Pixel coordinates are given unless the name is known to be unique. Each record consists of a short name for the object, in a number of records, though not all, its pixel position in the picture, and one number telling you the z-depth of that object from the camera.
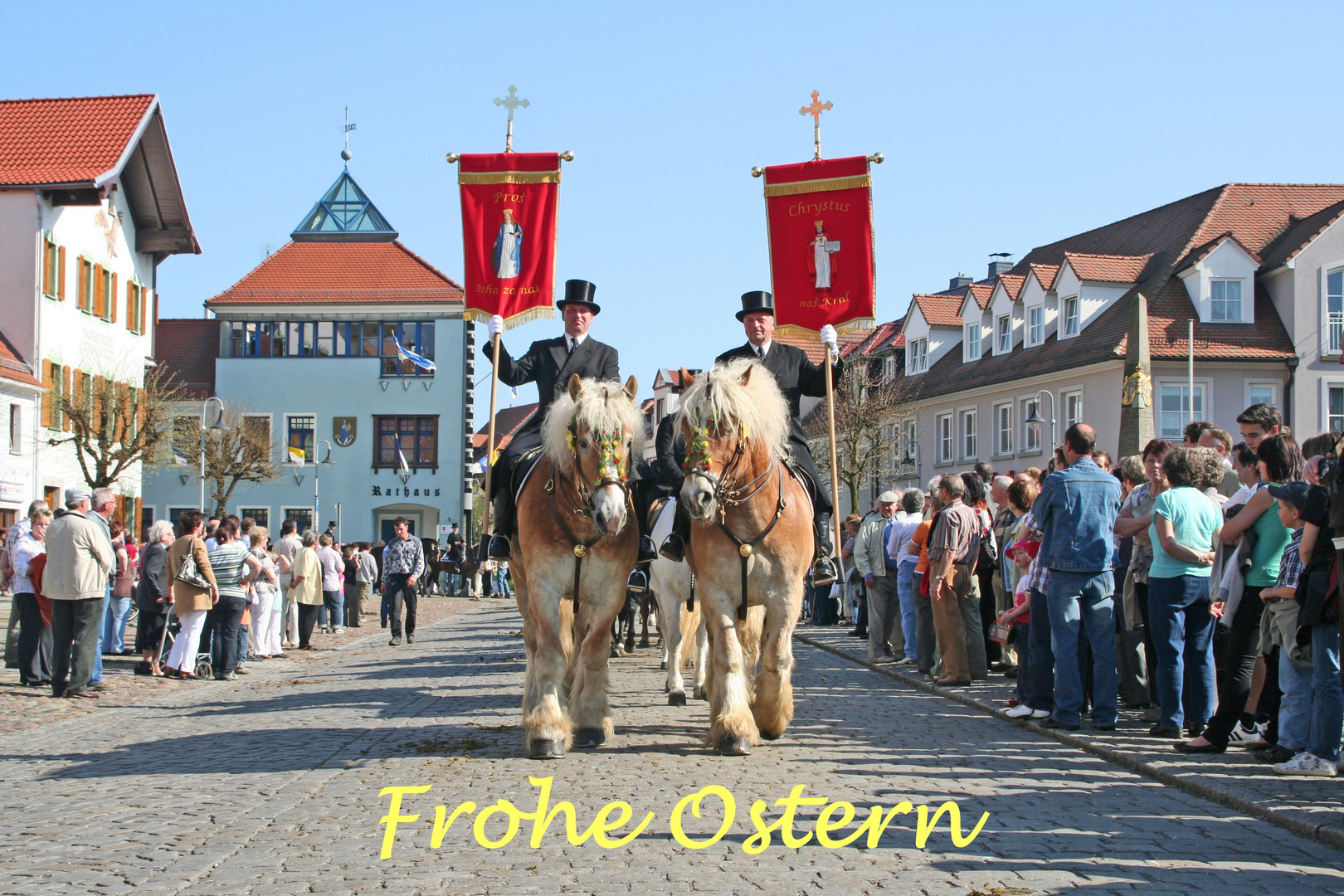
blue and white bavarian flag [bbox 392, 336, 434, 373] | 55.38
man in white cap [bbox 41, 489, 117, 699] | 13.04
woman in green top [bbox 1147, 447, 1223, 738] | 9.09
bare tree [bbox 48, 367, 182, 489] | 34.00
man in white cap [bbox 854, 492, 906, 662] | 16.45
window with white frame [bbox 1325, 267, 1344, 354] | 38.44
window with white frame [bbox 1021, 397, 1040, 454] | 44.09
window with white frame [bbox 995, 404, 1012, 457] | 46.53
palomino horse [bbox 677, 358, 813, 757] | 8.66
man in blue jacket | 9.73
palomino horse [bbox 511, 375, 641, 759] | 8.55
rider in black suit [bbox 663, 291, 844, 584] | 9.89
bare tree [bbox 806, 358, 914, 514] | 44.84
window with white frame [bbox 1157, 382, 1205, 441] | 39.38
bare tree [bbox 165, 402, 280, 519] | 44.62
